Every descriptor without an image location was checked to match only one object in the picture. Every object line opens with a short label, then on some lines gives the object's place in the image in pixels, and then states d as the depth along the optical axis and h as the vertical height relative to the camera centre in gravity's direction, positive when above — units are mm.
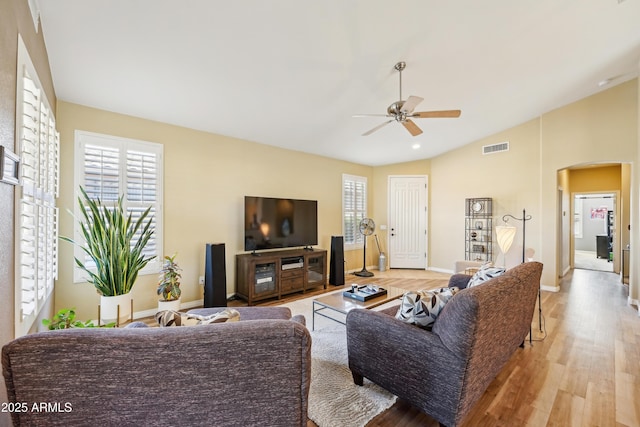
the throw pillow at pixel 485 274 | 2180 -491
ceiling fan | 2660 +1081
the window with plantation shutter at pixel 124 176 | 3064 +475
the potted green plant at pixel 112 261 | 2652 -482
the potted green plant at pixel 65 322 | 1657 -687
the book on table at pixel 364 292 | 2962 -900
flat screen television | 4215 -135
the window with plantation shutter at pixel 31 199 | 1534 +99
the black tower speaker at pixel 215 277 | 3566 -857
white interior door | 6582 -157
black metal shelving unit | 5555 -286
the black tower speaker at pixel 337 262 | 5230 -929
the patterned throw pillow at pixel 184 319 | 1269 -512
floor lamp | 3570 -271
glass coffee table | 2756 -949
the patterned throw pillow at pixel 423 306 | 1771 -614
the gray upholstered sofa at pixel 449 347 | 1465 -842
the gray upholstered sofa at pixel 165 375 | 837 -550
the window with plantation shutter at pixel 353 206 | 6215 +214
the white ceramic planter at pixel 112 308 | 2676 -958
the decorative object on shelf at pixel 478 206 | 5594 +210
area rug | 1768 -1345
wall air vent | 5355 +1415
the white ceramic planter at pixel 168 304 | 3197 -1091
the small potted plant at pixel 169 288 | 3199 -887
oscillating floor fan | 6148 -271
